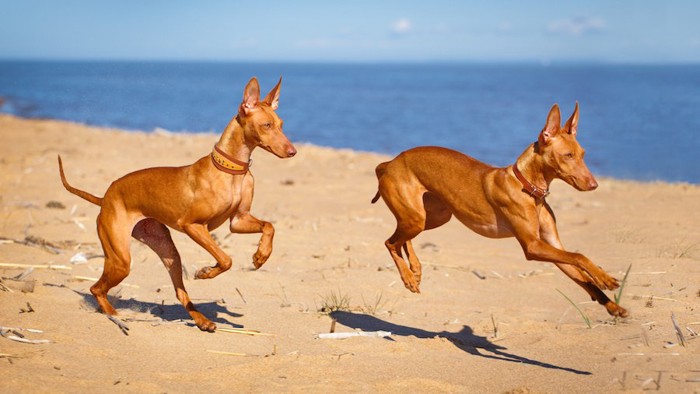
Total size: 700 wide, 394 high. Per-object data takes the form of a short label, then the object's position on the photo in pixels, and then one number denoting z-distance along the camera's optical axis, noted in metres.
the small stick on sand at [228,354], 6.07
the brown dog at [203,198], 6.23
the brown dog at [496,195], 5.88
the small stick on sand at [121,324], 6.23
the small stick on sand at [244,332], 6.64
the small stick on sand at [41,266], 7.93
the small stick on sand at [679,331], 5.95
